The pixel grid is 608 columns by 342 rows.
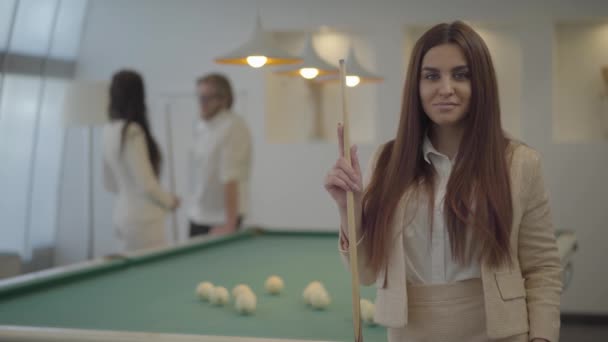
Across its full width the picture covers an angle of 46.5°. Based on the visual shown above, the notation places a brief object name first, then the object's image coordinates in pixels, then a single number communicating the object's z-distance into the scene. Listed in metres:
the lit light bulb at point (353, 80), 3.04
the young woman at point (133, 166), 3.81
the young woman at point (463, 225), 1.42
